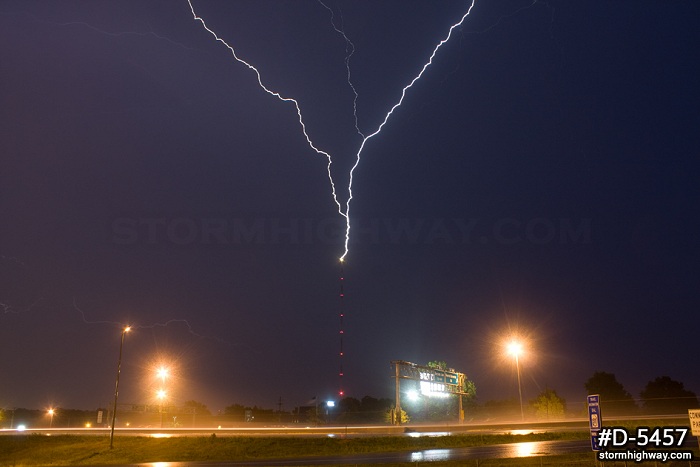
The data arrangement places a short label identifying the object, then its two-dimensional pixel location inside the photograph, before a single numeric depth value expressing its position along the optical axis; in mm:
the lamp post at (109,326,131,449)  33969
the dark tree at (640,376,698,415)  47338
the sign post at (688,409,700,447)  13164
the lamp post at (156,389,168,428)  65875
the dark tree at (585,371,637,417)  82000
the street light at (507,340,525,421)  48459
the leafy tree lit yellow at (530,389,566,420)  57906
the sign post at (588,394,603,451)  14352
